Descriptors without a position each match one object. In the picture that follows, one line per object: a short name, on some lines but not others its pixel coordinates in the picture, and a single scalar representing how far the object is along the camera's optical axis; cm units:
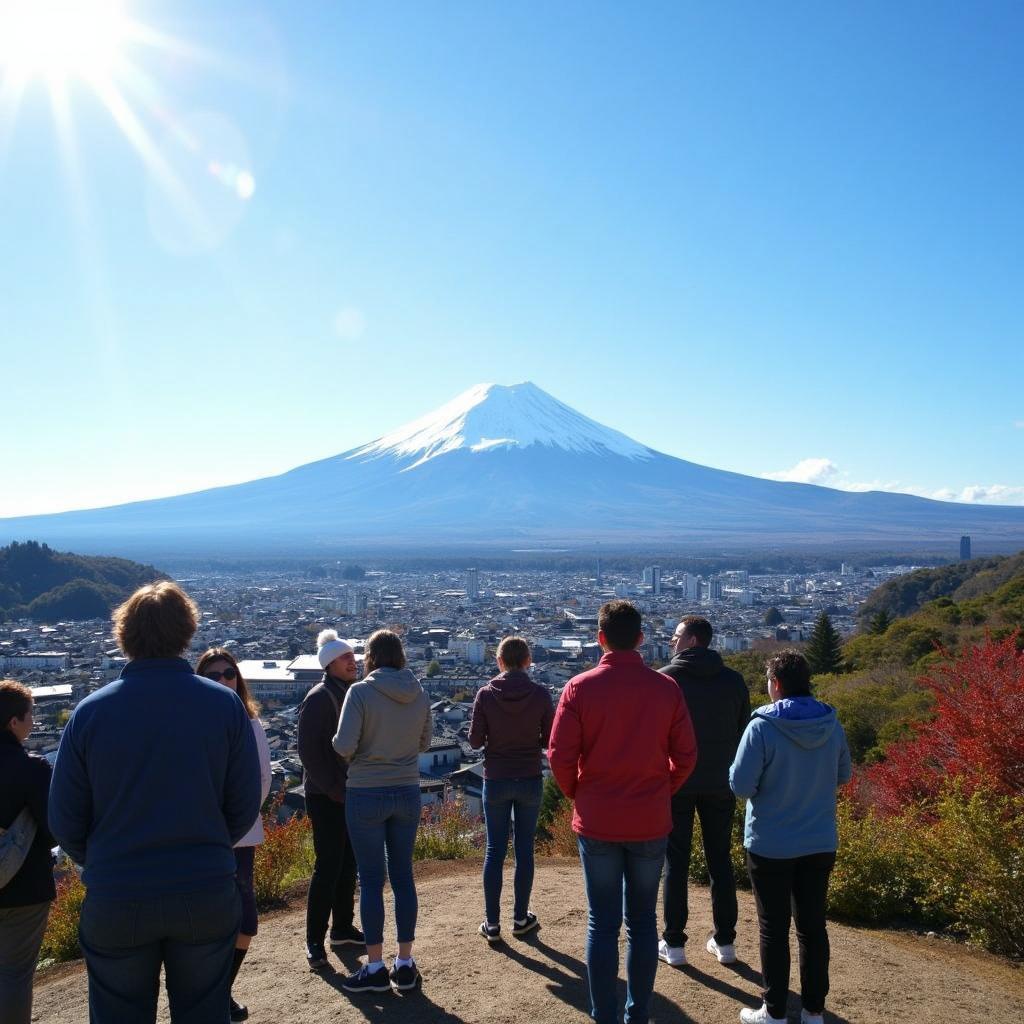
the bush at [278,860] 564
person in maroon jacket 435
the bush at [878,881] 501
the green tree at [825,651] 2353
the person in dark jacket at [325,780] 408
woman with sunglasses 367
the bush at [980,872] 448
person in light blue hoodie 335
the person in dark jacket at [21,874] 290
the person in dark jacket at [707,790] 410
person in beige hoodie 380
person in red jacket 325
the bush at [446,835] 705
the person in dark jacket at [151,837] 236
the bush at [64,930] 521
